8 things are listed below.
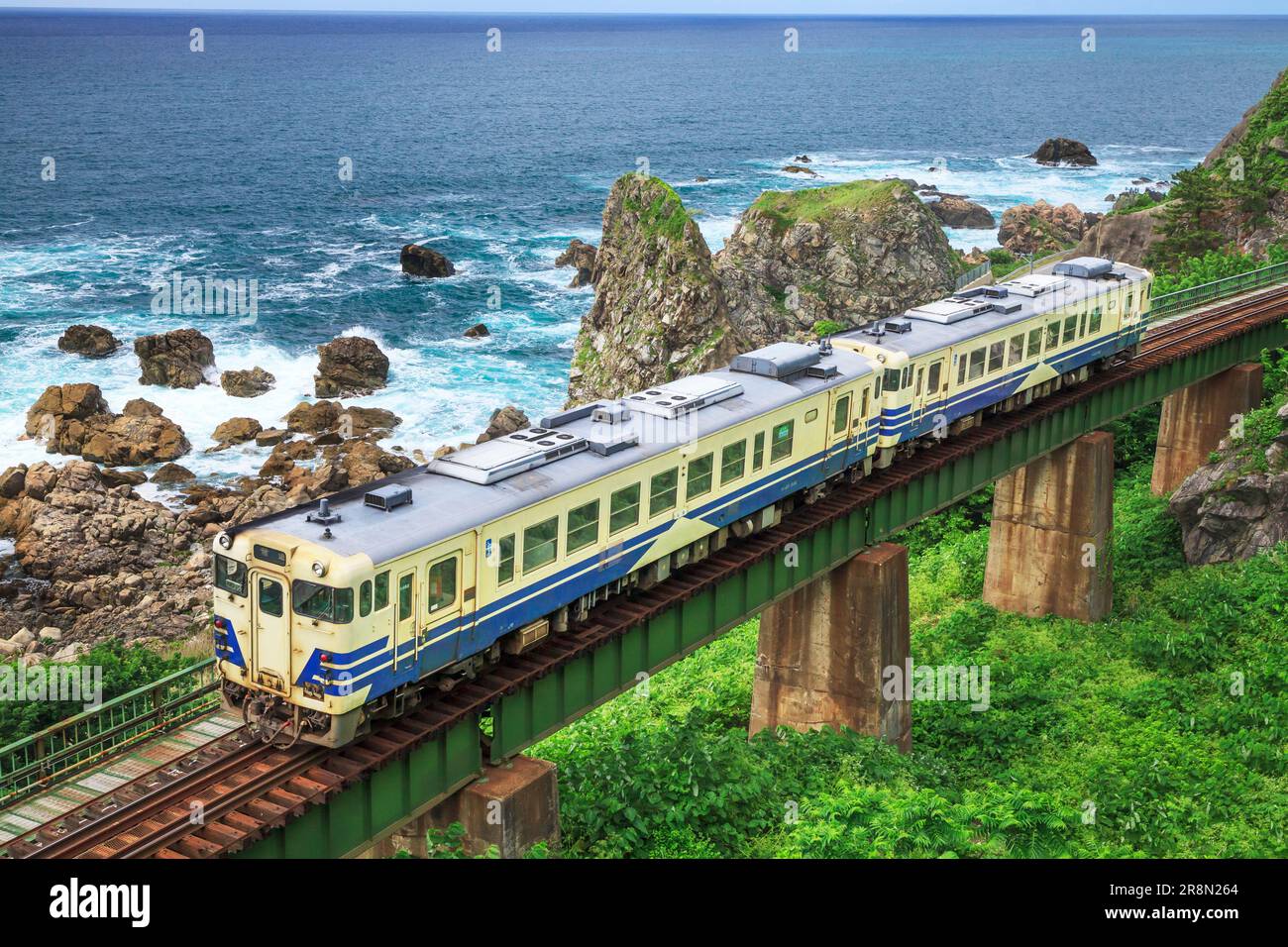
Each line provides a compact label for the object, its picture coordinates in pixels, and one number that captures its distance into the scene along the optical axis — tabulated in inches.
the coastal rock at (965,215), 4133.9
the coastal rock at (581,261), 3681.1
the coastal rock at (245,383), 2667.3
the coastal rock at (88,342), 2864.2
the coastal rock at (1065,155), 5457.7
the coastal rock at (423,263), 3705.7
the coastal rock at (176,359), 2677.2
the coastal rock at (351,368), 2719.0
